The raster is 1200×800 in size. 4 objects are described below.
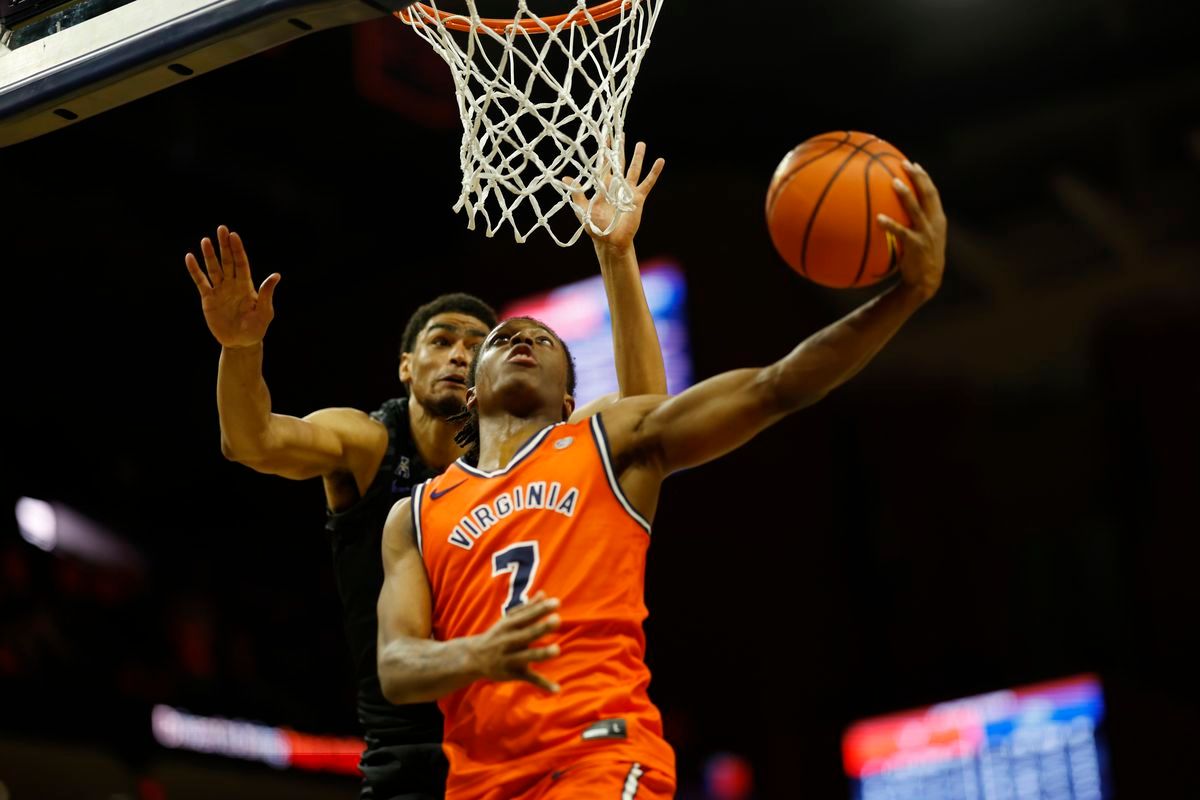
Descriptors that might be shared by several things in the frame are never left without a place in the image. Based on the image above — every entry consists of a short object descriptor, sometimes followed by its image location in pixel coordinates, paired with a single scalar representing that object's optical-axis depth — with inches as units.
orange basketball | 240.5
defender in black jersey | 303.6
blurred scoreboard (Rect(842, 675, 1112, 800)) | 722.9
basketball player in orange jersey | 238.1
